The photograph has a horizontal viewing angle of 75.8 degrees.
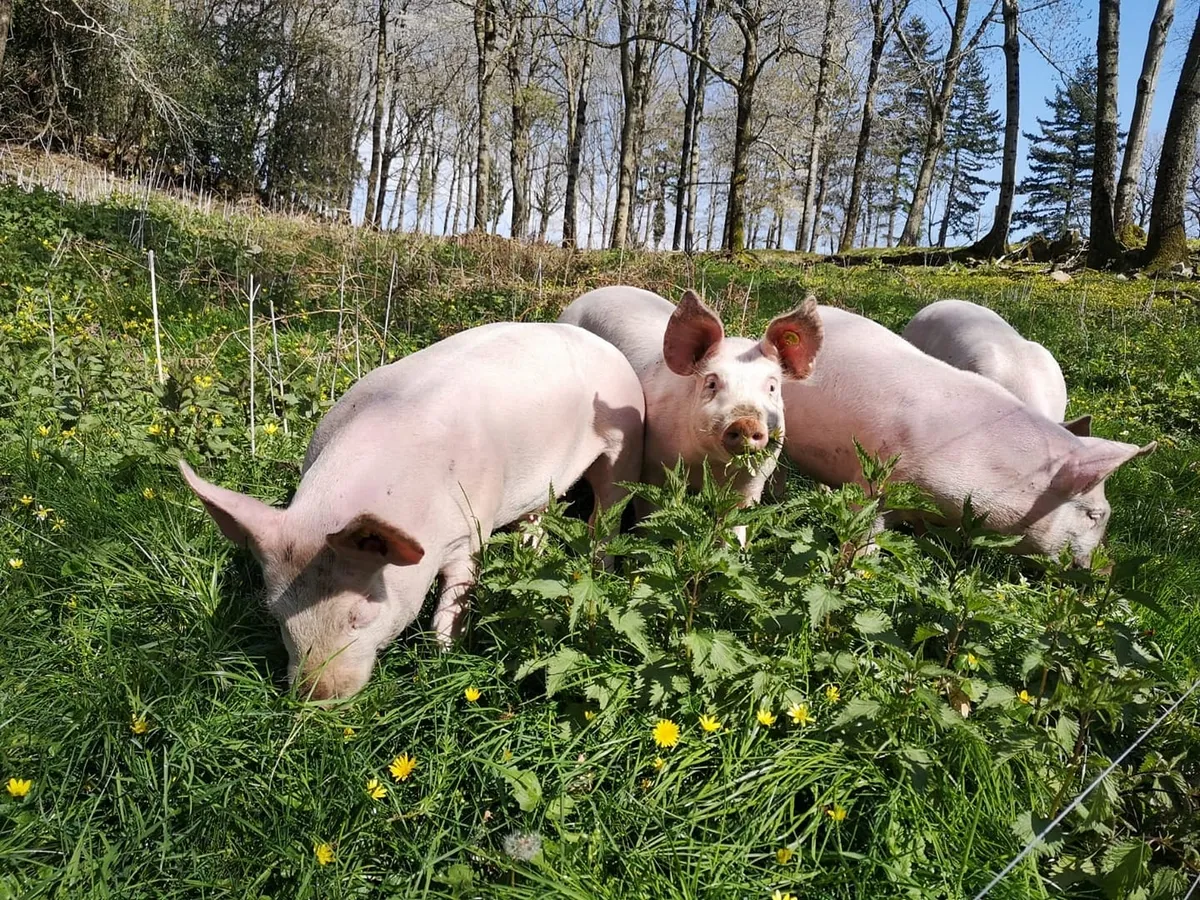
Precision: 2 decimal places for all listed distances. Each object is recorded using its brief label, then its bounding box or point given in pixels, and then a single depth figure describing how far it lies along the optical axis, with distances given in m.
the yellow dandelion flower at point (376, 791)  2.05
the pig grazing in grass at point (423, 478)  2.40
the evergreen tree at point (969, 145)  46.66
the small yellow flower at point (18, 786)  1.94
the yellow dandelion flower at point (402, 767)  2.06
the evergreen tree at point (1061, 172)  44.93
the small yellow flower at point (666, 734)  2.06
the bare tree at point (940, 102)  20.77
